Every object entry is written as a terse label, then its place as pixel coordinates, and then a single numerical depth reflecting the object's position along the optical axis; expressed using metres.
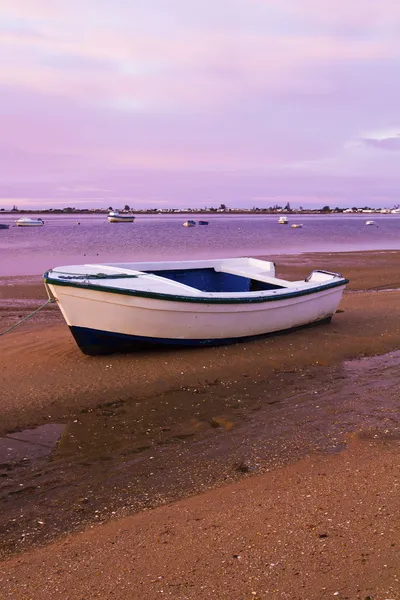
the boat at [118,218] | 112.06
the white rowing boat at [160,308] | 8.80
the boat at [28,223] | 89.12
